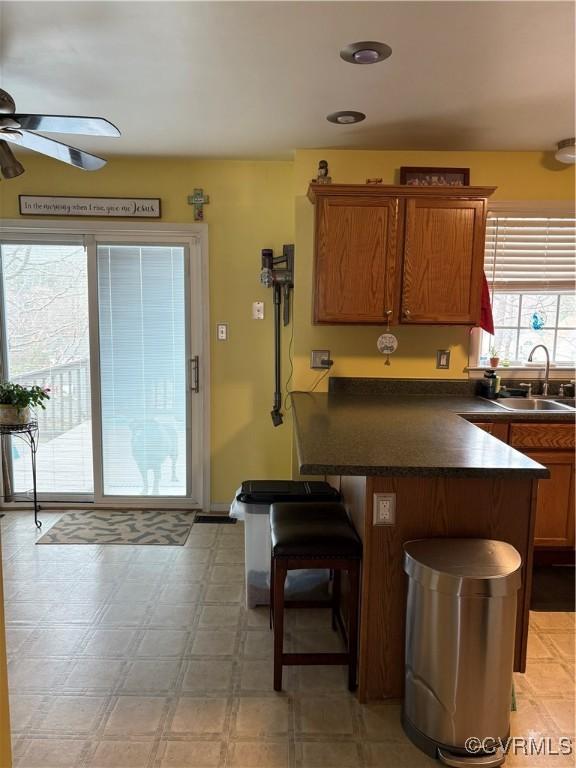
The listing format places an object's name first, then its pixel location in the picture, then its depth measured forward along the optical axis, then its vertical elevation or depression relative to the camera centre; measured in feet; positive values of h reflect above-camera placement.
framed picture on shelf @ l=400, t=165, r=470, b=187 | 11.17 +3.02
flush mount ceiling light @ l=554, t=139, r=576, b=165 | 10.85 +3.46
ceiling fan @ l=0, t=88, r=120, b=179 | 6.49 +2.35
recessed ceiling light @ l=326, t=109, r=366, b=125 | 9.39 +3.57
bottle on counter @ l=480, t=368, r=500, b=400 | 11.48 -1.21
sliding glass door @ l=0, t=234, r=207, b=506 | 12.94 -0.91
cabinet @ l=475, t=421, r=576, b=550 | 10.06 -2.59
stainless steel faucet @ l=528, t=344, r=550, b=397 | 11.73 -0.84
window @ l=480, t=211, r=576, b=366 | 11.79 +0.92
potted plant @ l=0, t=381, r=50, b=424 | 11.61 -1.71
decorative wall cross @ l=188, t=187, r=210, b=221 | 12.65 +2.78
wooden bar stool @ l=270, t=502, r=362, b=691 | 6.82 -2.87
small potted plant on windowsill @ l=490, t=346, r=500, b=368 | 11.80 -0.65
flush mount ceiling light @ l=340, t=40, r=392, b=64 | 6.98 +3.51
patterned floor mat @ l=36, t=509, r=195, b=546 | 11.82 -4.59
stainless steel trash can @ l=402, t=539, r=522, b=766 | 5.70 -3.37
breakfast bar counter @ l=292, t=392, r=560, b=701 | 6.61 -2.32
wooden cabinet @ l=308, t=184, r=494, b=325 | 10.43 +1.38
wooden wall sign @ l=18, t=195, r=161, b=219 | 12.58 +2.63
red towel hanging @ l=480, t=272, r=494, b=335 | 11.39 +0.28
